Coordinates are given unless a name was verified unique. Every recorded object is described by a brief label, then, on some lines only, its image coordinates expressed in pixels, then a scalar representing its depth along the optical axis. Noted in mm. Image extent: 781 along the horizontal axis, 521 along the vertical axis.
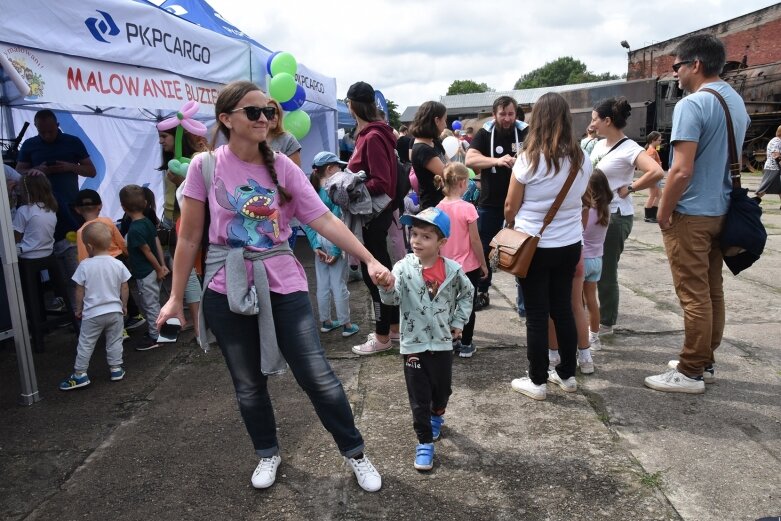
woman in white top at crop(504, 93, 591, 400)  2908
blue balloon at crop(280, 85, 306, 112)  6668
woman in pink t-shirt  2201
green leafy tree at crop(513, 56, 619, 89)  103250
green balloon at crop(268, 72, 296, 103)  6254
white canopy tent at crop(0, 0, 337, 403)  3744
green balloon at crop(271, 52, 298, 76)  6503
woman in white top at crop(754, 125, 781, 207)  10523
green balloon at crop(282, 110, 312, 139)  6742
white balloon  7262
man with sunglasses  2963
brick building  29906
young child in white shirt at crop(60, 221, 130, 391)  3713
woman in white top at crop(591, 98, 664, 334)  3658
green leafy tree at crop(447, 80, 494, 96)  99750
